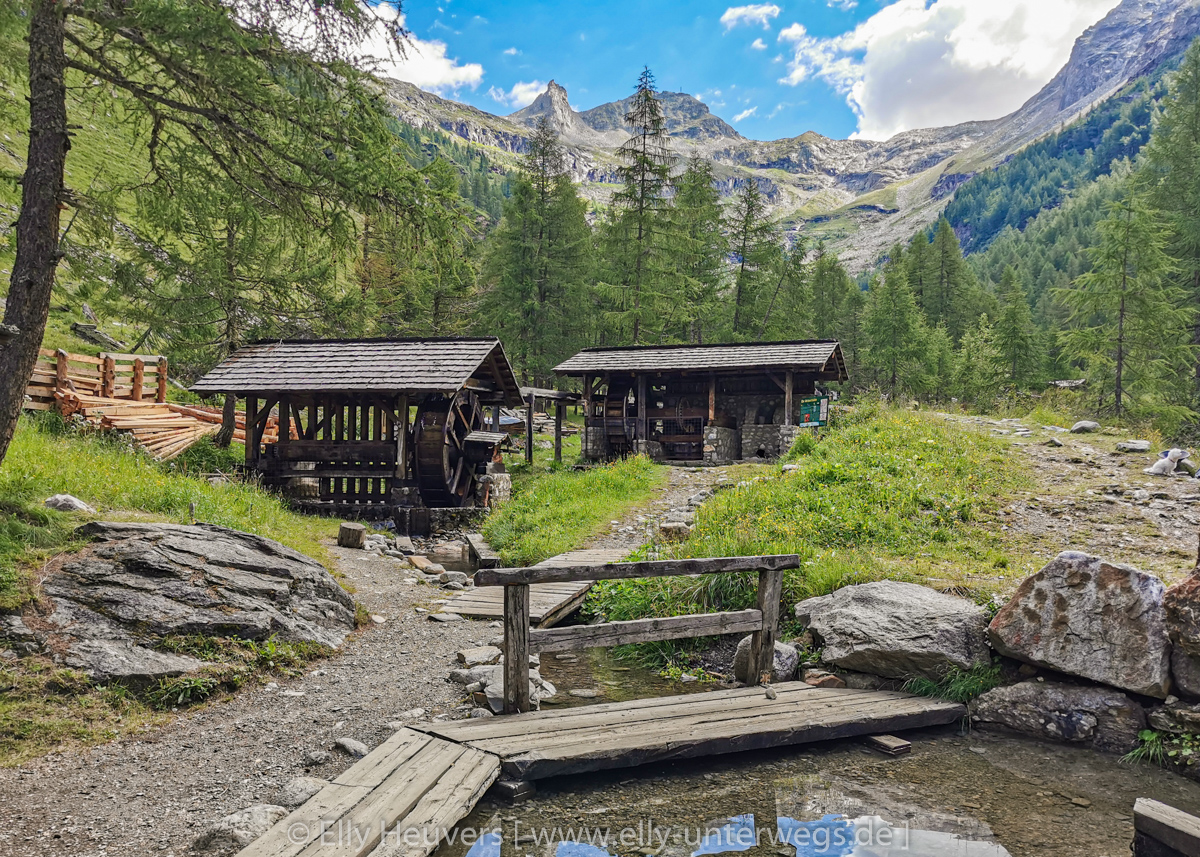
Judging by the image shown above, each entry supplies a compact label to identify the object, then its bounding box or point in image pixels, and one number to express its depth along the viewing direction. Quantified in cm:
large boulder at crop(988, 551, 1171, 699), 524
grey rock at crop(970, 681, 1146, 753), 521
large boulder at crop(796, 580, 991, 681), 608
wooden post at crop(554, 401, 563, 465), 2480
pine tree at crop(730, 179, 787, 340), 3694
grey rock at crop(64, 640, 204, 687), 521
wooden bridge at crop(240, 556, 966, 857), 367
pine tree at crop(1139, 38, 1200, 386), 2511
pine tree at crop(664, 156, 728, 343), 3334
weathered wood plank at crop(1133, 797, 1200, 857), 332
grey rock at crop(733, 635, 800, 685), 669
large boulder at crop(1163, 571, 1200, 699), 497
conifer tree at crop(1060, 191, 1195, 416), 2117
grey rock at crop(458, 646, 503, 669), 698
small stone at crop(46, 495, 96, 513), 756
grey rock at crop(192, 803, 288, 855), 351
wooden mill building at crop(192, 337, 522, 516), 1608
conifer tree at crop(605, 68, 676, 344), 3212
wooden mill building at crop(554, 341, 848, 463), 2309
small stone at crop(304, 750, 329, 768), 463
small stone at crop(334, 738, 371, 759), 484
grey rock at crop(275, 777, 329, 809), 399
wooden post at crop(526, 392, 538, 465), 2385
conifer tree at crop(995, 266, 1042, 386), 3438
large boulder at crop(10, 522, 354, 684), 543
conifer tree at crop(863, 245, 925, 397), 3722
